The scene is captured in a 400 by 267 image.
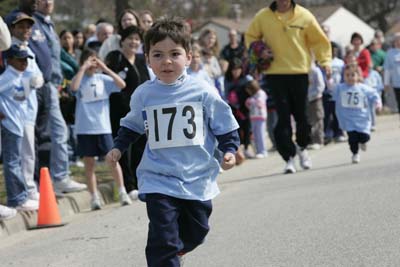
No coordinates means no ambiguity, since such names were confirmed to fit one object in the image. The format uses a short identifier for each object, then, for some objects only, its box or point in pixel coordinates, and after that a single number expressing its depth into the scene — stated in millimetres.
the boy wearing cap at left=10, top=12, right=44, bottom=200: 19687
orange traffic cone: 19062
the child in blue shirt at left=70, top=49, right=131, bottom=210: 21109
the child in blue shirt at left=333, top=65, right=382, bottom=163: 27000
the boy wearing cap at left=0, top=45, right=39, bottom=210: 19219
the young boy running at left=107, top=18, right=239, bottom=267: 11758
